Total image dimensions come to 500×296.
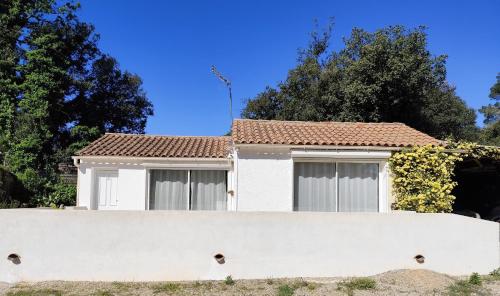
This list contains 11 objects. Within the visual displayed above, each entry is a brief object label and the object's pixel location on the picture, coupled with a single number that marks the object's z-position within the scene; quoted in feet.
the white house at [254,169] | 39.81
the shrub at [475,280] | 29.03
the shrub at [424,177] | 35.86
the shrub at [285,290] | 26.43
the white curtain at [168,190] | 47.44
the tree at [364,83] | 78.28
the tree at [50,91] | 82.33
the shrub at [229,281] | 28.84
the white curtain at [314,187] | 40.75
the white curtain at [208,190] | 47.75
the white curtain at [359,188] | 41.01
